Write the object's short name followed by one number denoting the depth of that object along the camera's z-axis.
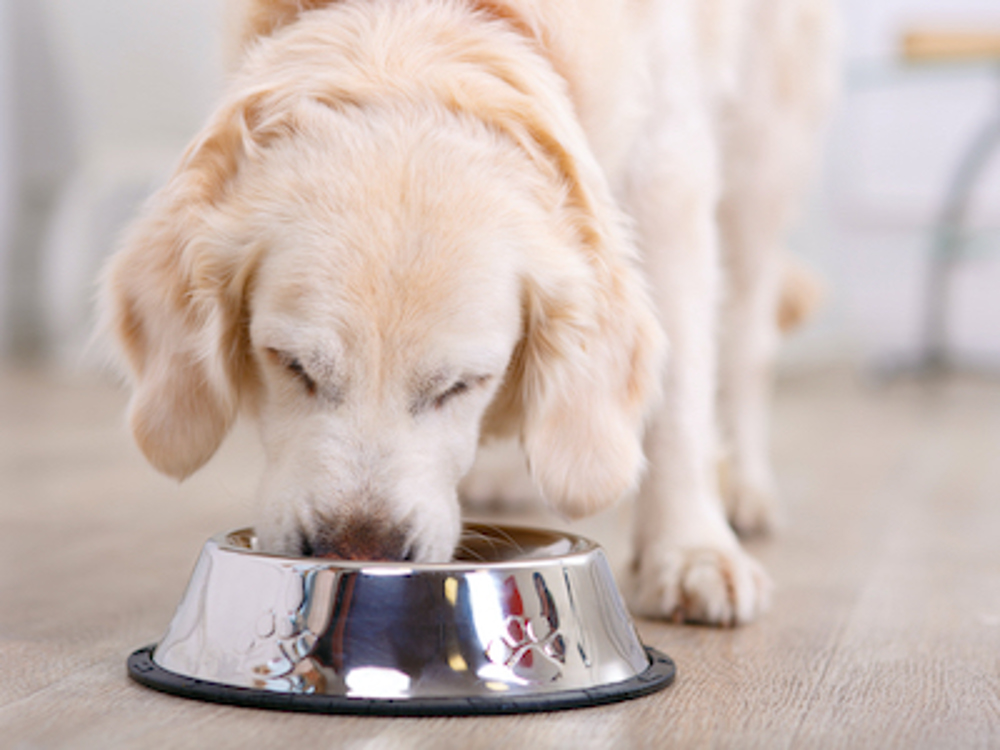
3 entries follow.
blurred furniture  5.33
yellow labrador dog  1.02
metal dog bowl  0.97
